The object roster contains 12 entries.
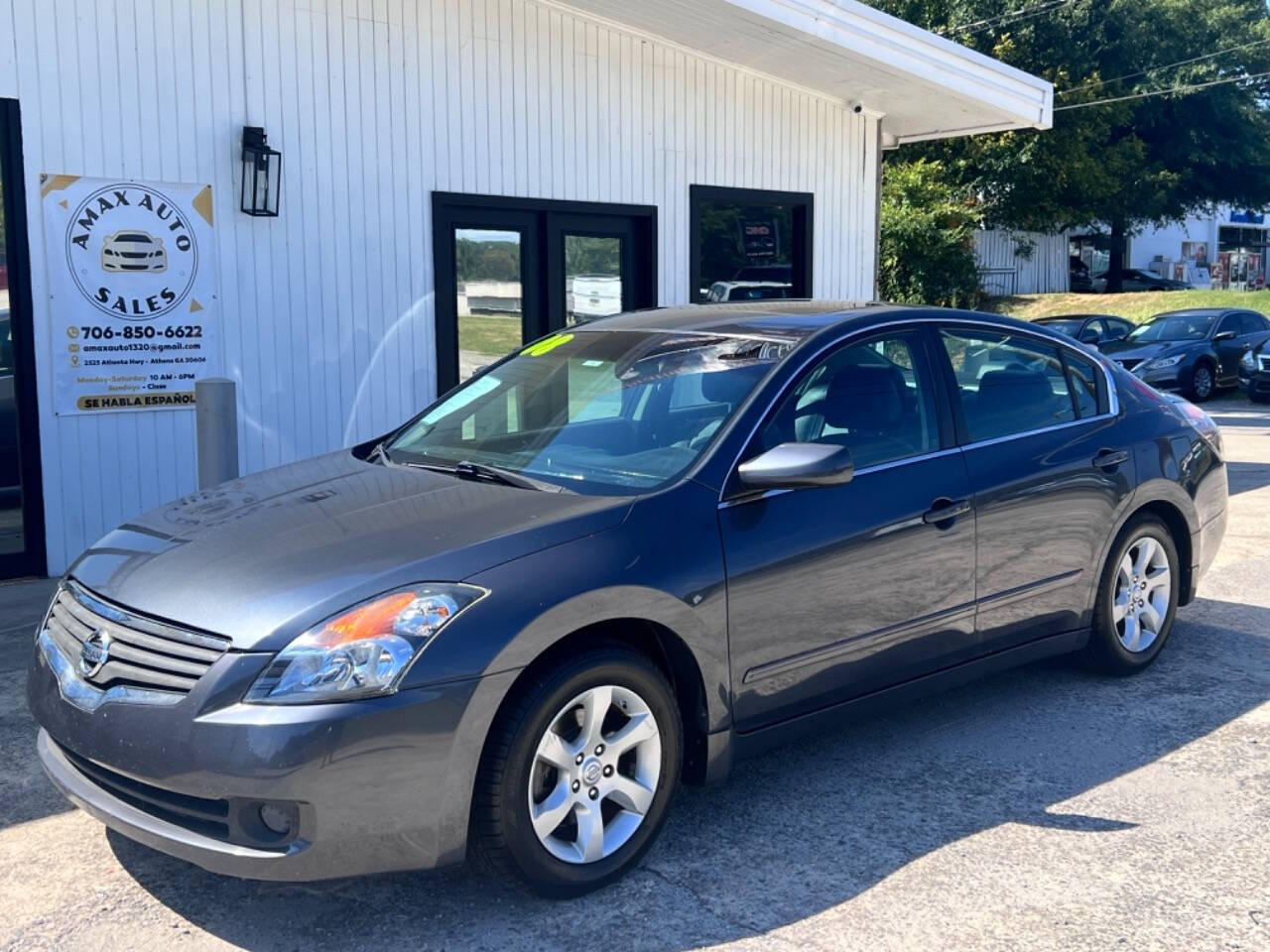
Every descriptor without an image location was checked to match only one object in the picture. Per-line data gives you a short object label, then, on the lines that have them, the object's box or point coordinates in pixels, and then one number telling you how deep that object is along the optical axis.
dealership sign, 7.21
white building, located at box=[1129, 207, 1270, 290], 53.81
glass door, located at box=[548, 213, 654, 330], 9.48
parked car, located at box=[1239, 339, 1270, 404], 19.06
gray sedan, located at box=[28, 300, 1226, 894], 3.20
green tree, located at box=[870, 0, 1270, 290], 31.09
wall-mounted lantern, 7.73
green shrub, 25.14
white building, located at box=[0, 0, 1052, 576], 7.24
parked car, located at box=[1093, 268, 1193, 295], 44.62
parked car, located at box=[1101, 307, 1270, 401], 19.47
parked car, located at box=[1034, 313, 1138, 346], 20.19
